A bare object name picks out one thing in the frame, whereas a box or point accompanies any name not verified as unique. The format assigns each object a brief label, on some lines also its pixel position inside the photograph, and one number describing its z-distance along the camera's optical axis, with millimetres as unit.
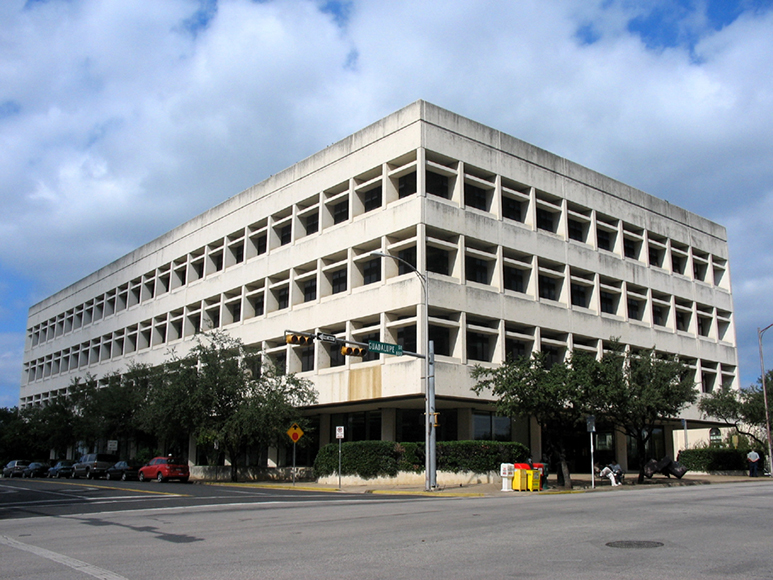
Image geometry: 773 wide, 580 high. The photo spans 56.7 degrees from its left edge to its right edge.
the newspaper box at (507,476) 28469
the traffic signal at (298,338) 26047
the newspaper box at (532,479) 28297
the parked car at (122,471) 46612
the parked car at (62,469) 53469
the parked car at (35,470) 58906
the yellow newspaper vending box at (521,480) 28312
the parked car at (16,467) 61406
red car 41125
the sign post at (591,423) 29420
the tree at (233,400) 38844
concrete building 37594
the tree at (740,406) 46562
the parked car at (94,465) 48094
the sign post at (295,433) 35344
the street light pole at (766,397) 42312
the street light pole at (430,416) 29734
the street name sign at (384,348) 28016
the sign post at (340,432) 32319
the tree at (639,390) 32312
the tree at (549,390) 30578
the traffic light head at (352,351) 27469
